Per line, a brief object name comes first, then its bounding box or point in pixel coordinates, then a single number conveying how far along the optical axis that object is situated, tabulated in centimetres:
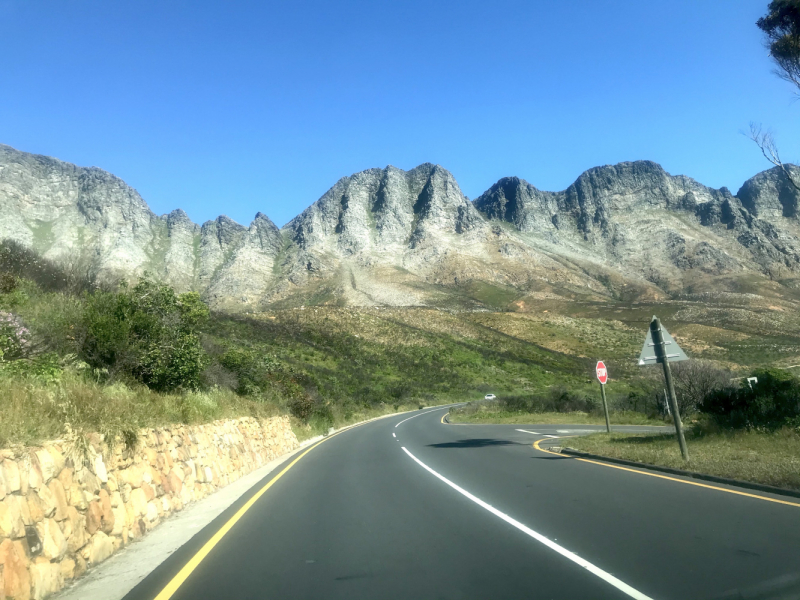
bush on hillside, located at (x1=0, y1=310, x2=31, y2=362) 1063
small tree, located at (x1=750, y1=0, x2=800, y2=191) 1869
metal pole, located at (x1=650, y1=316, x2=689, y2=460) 1240
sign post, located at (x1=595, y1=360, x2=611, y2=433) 2286
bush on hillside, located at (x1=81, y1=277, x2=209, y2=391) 1355
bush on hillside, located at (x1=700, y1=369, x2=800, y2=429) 1571
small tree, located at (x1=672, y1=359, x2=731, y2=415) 2984
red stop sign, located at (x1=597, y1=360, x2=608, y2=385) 2286
